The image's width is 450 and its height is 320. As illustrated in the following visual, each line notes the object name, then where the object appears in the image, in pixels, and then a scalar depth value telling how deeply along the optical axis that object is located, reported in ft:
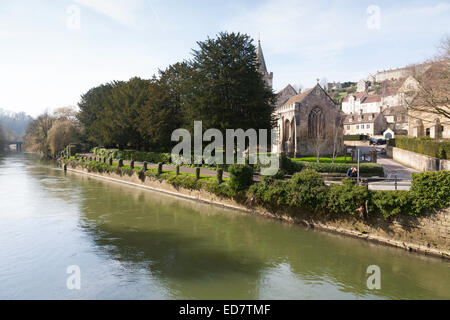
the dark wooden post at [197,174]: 86.19
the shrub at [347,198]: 50.96
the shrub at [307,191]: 56.49
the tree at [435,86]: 78.12
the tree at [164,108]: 130.31
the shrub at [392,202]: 46.95
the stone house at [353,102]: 386.52
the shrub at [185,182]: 84.79
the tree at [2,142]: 249.34
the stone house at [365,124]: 243.40
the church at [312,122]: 121.90
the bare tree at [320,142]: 113.62
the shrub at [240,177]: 70.69
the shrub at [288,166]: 84.33
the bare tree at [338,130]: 117.50
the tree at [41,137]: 228.84
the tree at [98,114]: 167.65
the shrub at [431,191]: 44.61
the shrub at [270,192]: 62.39
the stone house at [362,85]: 498.56
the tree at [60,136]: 209.46
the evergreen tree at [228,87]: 103.09
